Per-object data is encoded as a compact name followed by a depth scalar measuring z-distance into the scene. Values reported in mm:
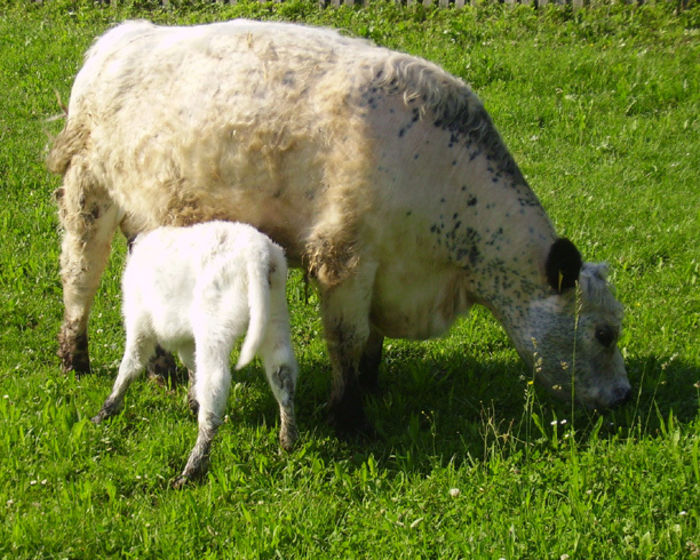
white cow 5238
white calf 4746
